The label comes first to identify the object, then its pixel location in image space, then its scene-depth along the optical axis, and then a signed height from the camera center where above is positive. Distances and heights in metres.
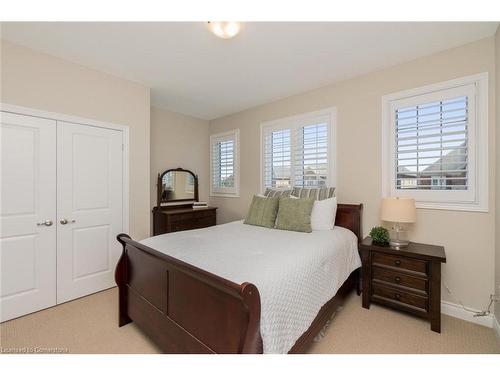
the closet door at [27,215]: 2.10 -0.28
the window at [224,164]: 4.19 +0.44
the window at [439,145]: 2.07 +0.42
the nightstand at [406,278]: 1.96 -0.86
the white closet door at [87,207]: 2.44 -0.25
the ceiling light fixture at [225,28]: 1.74 +1.23
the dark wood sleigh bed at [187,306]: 1.11 -0.75
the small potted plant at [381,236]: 2.34 -0.51
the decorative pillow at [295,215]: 2.51 -0.32
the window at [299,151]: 3.07 +0.53
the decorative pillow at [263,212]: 2.76 -0.33
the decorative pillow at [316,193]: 2.79 -0.08
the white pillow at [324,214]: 2.56 -0.32
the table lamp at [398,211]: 2.16 -0.24
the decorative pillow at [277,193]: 3.08 -0.09
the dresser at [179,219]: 3.50 -0.53
